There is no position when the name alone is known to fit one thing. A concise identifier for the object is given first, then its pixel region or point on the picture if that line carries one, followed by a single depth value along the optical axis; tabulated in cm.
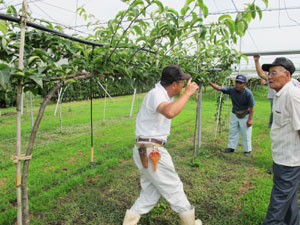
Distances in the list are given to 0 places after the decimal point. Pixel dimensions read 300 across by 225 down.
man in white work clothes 215
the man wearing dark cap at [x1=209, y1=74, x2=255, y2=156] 499
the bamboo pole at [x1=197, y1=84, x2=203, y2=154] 500
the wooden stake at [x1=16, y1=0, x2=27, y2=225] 178
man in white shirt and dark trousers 224
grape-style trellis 180
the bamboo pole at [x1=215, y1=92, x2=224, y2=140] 665
